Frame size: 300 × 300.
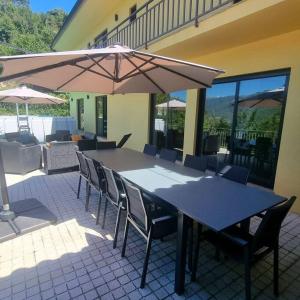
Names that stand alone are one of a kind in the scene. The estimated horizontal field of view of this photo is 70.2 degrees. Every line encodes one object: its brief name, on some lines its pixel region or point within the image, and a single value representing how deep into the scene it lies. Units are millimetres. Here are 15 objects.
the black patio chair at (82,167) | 3621
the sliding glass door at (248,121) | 3977
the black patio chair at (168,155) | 3833
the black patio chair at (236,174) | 2760
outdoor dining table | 1771
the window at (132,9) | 7664
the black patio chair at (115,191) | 2637
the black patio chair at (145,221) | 2020
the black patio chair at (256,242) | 1690
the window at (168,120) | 6121
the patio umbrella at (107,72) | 2152
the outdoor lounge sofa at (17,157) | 5391
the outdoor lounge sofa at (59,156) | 5473
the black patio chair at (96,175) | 3186
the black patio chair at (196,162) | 3337
